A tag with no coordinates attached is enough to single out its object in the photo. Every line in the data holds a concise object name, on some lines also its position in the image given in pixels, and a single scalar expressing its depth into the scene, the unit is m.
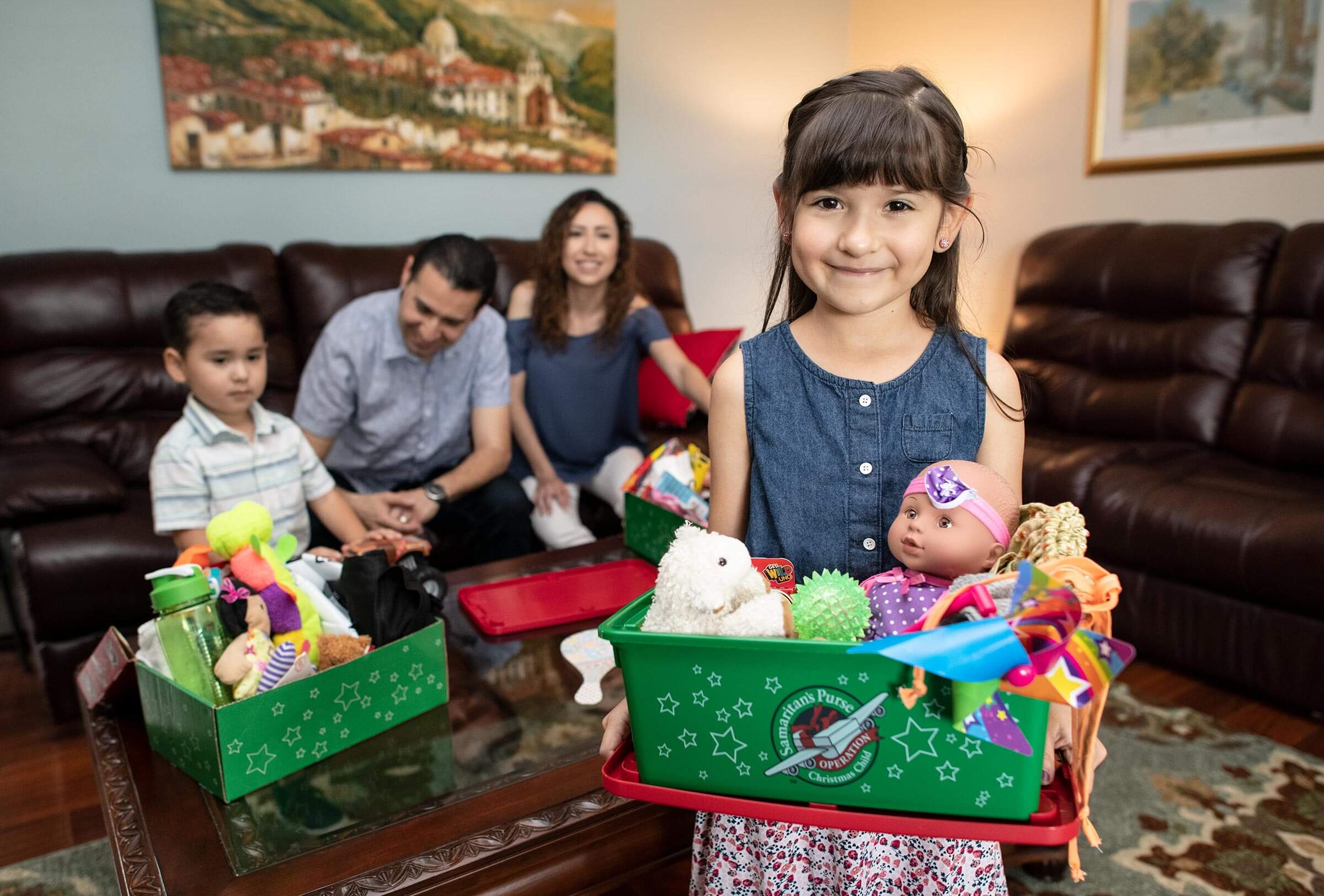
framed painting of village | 2.85
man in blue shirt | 2.21
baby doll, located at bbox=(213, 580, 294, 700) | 1.18
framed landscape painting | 2.84
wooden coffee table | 0.99
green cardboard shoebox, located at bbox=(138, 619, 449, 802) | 1.08
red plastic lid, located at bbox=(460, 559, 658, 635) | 1.60
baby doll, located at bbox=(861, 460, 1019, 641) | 0.79
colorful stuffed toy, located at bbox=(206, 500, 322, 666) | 1.23
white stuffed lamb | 0.71
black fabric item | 1.30
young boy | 1.69
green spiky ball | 0.72
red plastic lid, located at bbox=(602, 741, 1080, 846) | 0.67
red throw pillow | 2.86
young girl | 0.87
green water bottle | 1.20
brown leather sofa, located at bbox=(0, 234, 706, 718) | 2.02
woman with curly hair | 2.57
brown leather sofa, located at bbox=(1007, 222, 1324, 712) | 2.09
